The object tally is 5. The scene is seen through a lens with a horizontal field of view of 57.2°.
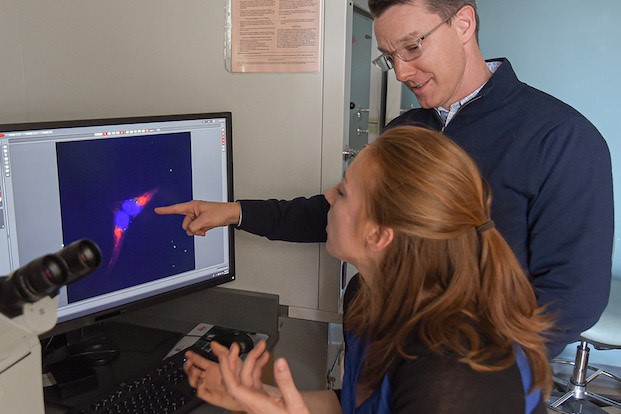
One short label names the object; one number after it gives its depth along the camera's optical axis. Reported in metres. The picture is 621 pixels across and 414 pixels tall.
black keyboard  1.10
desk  1.42
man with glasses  1.16
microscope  0.54
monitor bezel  1.15
